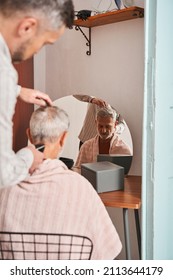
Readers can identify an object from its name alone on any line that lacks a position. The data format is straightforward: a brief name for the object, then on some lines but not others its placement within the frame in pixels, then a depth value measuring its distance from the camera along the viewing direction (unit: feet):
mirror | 7.49
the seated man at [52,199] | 4.74
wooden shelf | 6.66
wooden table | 5.74
